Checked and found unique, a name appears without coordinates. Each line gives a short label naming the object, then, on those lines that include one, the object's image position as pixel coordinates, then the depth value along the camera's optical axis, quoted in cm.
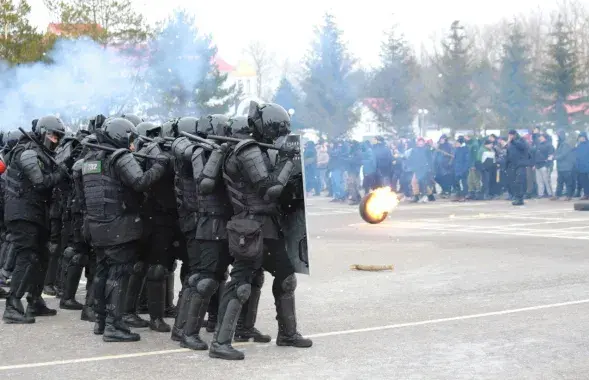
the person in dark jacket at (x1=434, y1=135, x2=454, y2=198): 2561
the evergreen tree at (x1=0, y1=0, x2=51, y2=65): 2269
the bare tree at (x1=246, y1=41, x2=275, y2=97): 5491
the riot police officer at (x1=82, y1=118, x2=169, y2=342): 825
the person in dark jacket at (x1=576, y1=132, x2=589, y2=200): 2273
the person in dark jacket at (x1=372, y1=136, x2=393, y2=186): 2519
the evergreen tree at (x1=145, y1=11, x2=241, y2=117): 2561
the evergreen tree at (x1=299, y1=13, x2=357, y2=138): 4094
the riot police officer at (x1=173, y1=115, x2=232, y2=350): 776
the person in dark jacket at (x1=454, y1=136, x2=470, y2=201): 2506
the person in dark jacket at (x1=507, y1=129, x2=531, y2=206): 2288
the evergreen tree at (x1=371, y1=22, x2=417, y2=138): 4562
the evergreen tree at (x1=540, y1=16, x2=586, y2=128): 4081
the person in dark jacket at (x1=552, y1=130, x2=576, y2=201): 2330
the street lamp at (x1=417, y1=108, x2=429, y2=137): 5853
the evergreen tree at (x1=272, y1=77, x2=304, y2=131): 4438
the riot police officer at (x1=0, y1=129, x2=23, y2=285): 1048
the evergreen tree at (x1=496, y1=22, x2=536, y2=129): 4731
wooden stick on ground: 1231
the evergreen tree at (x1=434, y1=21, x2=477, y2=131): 5131
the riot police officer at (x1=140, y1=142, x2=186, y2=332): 876
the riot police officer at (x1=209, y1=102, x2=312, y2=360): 731
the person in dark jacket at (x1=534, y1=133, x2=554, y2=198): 2375
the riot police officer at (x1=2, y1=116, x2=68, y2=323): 934
